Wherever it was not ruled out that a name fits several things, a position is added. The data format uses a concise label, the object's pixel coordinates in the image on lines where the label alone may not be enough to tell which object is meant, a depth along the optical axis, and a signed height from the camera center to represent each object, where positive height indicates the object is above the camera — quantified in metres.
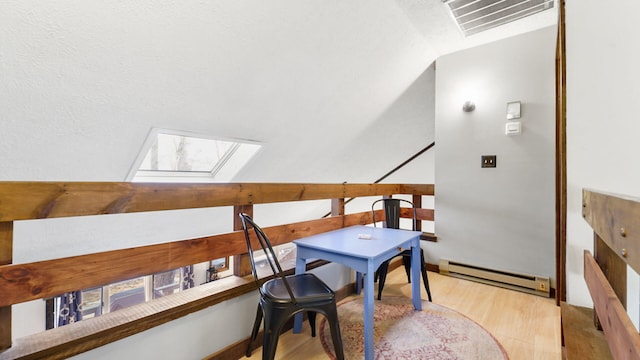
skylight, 3.09 +0.26
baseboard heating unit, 2.56 -0.89
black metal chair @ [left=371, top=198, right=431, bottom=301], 2.74 -0.31
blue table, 1.54 -0.39
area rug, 1.68 -0.96
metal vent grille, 2.38 +1.44
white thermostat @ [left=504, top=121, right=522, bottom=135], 2.68 +0.49
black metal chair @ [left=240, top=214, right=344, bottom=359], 1.33 -0.56
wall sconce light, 2.92 +0.75
